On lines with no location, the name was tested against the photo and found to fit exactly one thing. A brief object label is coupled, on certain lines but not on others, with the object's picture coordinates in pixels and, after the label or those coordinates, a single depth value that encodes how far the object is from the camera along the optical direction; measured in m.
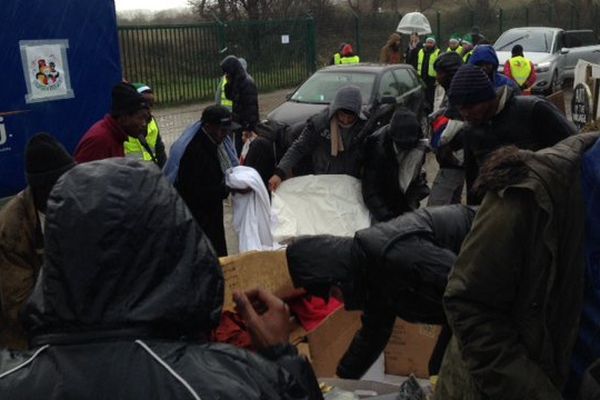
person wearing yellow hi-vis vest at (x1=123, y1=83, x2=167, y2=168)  5.22
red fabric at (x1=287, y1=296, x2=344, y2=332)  3.50
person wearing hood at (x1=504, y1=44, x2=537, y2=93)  12.53
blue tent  4.99
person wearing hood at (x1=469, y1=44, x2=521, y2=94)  5.49
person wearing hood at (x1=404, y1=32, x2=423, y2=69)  15.48
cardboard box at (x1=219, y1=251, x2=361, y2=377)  3.51
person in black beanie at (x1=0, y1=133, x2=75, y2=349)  3.12
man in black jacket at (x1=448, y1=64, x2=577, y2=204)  3.87
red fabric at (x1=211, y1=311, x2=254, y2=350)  3.06
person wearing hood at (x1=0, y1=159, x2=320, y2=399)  1.25
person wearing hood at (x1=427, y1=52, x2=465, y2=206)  5.01
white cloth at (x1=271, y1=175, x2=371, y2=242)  5.12
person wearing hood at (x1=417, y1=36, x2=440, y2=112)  14.50
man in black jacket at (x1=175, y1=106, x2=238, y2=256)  4.98
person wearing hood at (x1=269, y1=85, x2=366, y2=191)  5.16
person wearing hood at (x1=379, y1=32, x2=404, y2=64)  15.45
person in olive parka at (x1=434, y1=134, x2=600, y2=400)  1.81
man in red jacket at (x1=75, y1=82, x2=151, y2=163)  4.46
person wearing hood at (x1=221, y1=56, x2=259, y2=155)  9.35
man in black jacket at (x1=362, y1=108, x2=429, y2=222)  4.67
